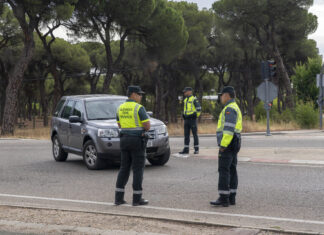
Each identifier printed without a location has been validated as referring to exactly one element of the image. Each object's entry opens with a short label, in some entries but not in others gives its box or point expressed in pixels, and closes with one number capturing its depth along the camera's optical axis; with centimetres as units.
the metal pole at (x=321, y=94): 2648
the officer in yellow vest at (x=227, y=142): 744
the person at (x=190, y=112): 1428
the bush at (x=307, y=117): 2747
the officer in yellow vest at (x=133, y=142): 779
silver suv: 1181
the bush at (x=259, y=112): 3362
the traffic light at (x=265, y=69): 2164
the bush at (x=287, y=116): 2883
